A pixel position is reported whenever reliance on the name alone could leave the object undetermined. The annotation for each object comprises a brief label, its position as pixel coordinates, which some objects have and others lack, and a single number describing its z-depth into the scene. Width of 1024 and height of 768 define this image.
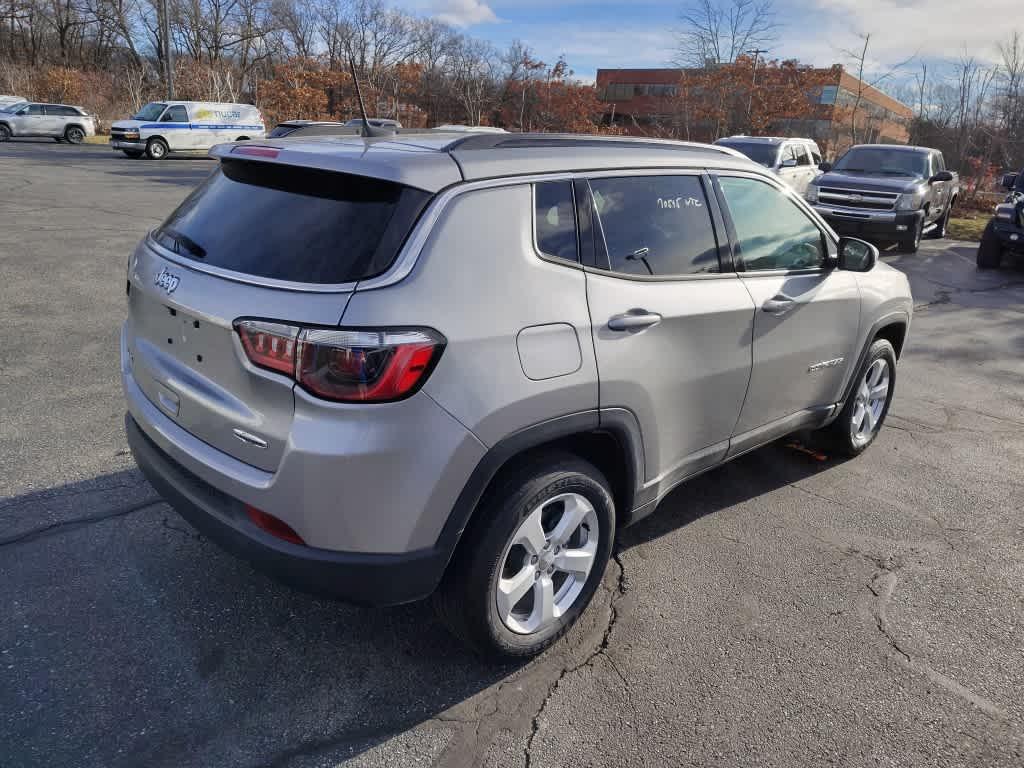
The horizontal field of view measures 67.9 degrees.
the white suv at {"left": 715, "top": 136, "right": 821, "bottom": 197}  15.08
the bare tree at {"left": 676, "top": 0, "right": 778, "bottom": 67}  28.08
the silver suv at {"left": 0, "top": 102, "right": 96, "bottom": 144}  29.47
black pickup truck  13.49
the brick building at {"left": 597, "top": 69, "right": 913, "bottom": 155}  29.12
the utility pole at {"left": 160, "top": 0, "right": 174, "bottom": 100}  30.75
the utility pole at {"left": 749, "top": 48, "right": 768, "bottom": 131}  27.31
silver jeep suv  2.23
